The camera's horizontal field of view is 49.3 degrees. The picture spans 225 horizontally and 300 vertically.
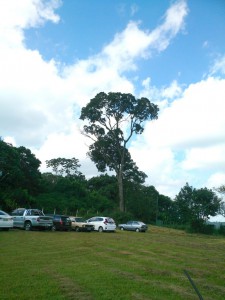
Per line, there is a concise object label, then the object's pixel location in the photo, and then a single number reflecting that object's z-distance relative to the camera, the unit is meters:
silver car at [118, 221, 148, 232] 26.34
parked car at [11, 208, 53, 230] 17.67
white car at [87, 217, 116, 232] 22.10
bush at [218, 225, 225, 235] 32.97
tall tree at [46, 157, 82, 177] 53.08
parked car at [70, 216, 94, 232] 20.89
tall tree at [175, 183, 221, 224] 47.27
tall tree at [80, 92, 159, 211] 33.48
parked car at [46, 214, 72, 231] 19.41
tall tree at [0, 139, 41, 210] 29.45
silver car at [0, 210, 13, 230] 15.67
